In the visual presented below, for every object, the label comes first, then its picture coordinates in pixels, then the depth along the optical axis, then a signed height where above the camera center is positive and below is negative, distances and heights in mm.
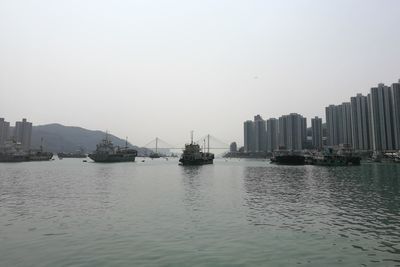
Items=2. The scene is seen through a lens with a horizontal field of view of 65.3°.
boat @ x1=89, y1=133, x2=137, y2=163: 153500 +4261
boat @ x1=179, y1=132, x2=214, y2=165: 121000 +3129
